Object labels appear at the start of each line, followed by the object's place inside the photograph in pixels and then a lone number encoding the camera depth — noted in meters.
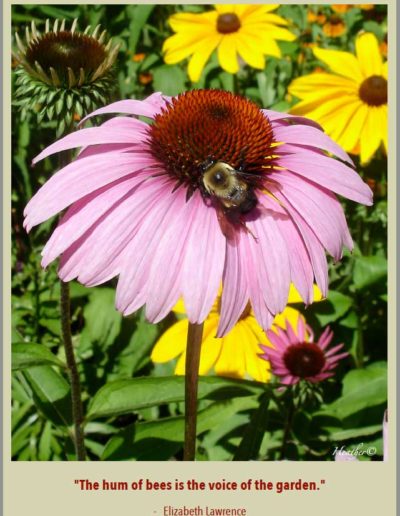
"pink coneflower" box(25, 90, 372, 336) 0.35
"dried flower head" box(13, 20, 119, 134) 0.41
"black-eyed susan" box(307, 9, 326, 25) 0.77
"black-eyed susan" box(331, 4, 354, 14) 0.68
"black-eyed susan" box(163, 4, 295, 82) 0.55
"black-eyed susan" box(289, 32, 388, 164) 0.52
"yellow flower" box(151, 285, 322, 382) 0.48
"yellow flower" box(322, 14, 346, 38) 0.77
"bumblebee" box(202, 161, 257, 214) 0.36
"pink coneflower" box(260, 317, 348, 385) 0.48
